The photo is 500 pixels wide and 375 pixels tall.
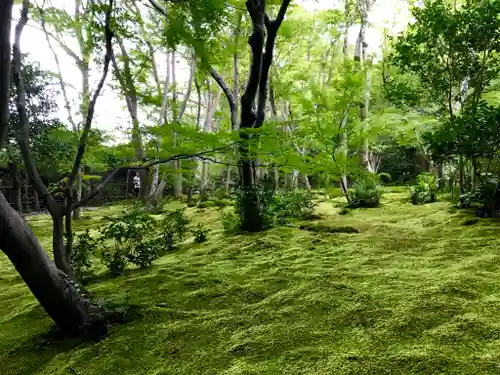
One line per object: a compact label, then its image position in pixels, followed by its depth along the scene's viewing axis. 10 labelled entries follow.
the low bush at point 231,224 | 5.96
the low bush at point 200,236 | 5.70
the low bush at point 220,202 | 10.75
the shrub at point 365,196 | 7.93
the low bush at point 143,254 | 4.26
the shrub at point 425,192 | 7.52
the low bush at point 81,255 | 4.00
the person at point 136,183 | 15.09
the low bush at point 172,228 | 5.34
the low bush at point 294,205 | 6.41
